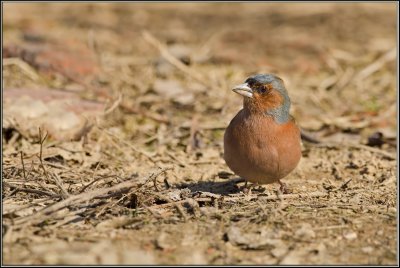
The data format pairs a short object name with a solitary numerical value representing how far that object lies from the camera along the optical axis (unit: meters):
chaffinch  9.78
